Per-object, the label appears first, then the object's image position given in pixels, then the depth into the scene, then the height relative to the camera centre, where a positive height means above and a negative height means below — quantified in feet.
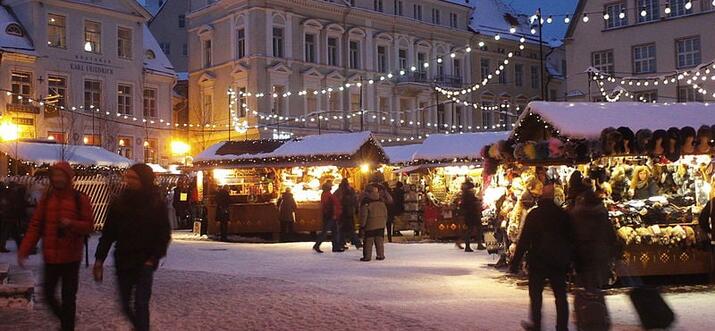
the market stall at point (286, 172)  81.97 +2.06
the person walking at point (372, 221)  57.93 -2.14
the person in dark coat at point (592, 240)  29.19 -1.98
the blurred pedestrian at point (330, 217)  67.00 -2.09
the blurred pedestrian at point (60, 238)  25.52 -1.26
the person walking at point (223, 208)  81.76 -1.44
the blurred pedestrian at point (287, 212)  77.51 -1.84
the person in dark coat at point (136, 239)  24.08 -1.28
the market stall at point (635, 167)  42.39 +1.04
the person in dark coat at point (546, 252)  27.35 -2.14
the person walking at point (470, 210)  66.03 -1.74
